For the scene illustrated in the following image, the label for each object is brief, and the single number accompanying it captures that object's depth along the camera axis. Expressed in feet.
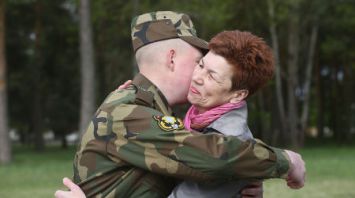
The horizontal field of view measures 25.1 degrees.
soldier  9.53
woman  9.78
